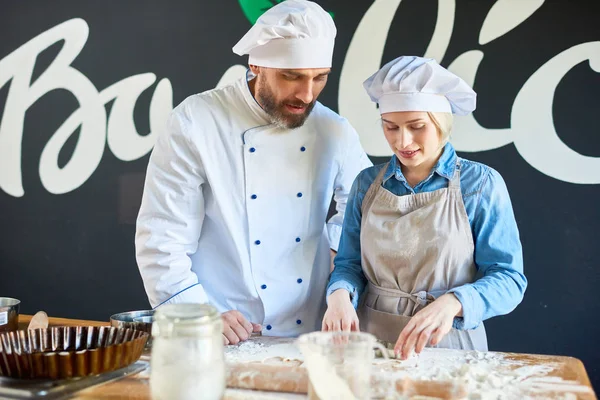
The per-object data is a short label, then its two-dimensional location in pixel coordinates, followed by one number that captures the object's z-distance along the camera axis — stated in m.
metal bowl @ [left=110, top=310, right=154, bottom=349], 1.52
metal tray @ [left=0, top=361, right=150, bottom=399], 1.21
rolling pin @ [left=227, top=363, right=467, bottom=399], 1.29
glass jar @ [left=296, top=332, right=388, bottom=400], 1.02
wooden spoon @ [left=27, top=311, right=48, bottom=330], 1.67
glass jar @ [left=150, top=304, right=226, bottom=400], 1.05
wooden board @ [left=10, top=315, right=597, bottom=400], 1.27
